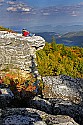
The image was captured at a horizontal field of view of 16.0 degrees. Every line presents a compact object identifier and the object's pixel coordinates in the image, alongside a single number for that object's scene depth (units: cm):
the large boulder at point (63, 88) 1228
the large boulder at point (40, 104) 1021
